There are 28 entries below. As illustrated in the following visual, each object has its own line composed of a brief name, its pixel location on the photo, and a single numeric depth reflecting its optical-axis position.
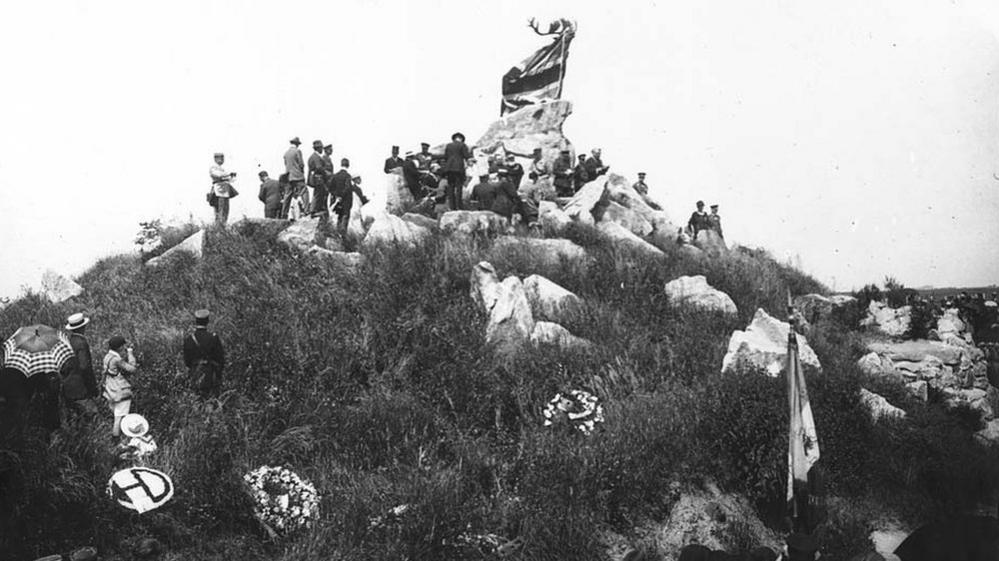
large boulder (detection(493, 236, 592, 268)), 15.30
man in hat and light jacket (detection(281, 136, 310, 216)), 16.70
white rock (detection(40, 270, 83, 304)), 14.94
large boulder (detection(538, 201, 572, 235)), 17.70
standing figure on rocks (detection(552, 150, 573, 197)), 22.02
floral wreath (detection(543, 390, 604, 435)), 9.52
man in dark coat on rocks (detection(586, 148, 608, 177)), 22.83
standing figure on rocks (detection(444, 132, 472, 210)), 17.16
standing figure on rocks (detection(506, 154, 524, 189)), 20.12
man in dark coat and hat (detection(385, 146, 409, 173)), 19.88
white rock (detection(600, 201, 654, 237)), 20.58
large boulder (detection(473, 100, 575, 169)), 23.62
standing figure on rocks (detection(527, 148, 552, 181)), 22.58
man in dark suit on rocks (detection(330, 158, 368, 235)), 16.02
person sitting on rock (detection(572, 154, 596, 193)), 22.30
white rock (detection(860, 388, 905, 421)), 10.81
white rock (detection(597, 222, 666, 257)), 17.19
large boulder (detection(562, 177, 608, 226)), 19.23
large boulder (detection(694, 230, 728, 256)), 20.81
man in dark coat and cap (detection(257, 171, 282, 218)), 17.61
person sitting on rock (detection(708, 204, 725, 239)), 23.02
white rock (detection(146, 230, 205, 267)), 15.18
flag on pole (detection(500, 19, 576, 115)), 24.16
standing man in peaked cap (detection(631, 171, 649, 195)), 24.53
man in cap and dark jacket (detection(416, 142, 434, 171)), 20.25
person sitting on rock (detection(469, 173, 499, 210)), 17.80
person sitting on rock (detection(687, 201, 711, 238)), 22.84
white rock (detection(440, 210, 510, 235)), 16.38
